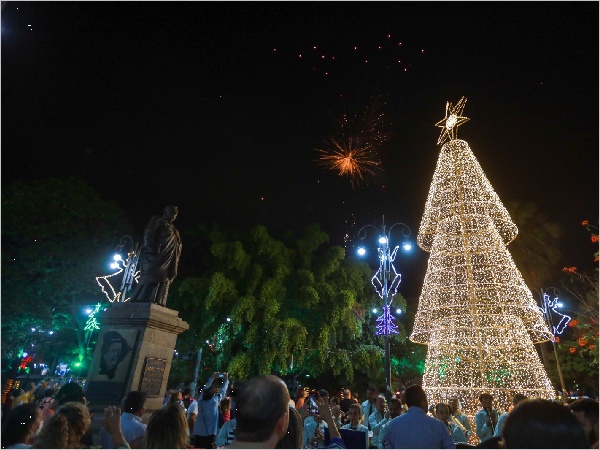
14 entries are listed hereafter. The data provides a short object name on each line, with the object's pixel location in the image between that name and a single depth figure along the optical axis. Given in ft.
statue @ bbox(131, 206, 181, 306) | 29.17
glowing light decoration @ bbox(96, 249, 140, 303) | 51.30
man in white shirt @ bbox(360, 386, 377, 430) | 27.35
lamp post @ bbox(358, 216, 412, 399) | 41.50
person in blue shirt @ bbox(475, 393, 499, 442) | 24.20
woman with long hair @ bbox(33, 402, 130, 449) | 10.39
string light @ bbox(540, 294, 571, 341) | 60.54
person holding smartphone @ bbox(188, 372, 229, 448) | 21.84
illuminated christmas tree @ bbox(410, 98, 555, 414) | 39.60
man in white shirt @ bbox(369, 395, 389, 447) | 23.41
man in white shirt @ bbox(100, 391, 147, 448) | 14.32
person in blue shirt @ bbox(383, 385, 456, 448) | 14.06
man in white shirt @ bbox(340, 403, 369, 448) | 18.85
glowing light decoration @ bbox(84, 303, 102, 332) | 66.61
